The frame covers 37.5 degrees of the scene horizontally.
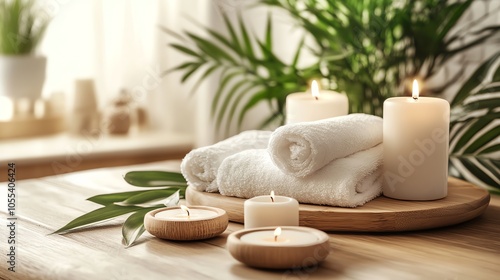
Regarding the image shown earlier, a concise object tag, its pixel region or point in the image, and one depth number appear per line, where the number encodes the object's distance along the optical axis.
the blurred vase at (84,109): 2.64
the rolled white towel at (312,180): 1.04
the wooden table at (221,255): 0.83
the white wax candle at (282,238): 0.84
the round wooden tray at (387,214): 1.01
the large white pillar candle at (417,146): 1.07
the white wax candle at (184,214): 0.98
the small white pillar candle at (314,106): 1.25
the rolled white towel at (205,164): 1.14
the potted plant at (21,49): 2.47
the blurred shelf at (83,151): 2.44
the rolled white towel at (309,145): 1.03
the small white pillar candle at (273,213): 0.95
